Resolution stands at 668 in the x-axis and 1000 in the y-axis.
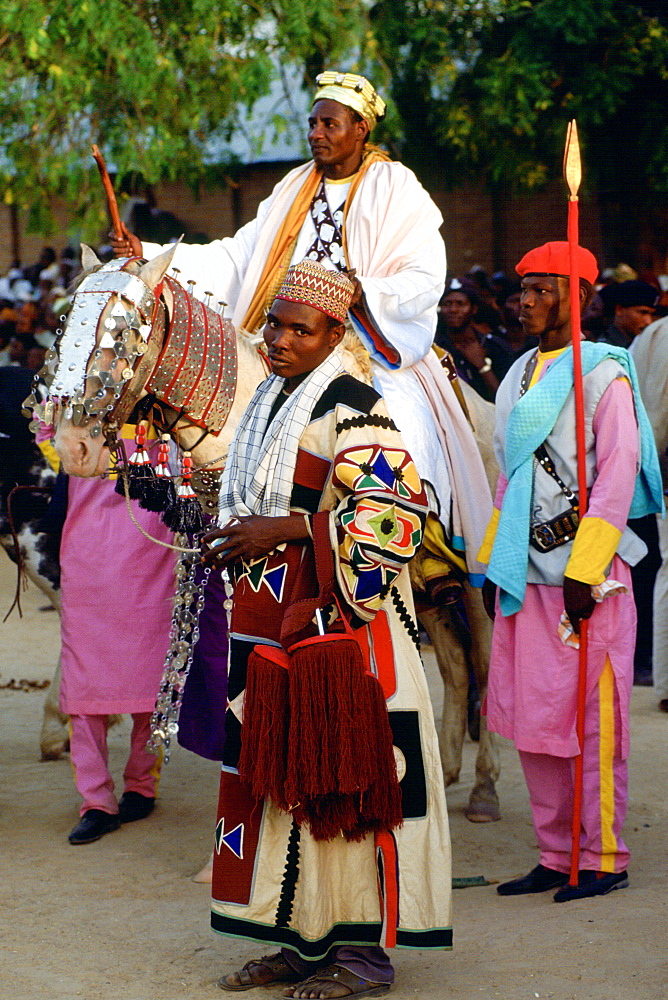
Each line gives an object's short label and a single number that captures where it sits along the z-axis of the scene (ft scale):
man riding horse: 17.90
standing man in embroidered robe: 12.48
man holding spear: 15.93
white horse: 14.35
